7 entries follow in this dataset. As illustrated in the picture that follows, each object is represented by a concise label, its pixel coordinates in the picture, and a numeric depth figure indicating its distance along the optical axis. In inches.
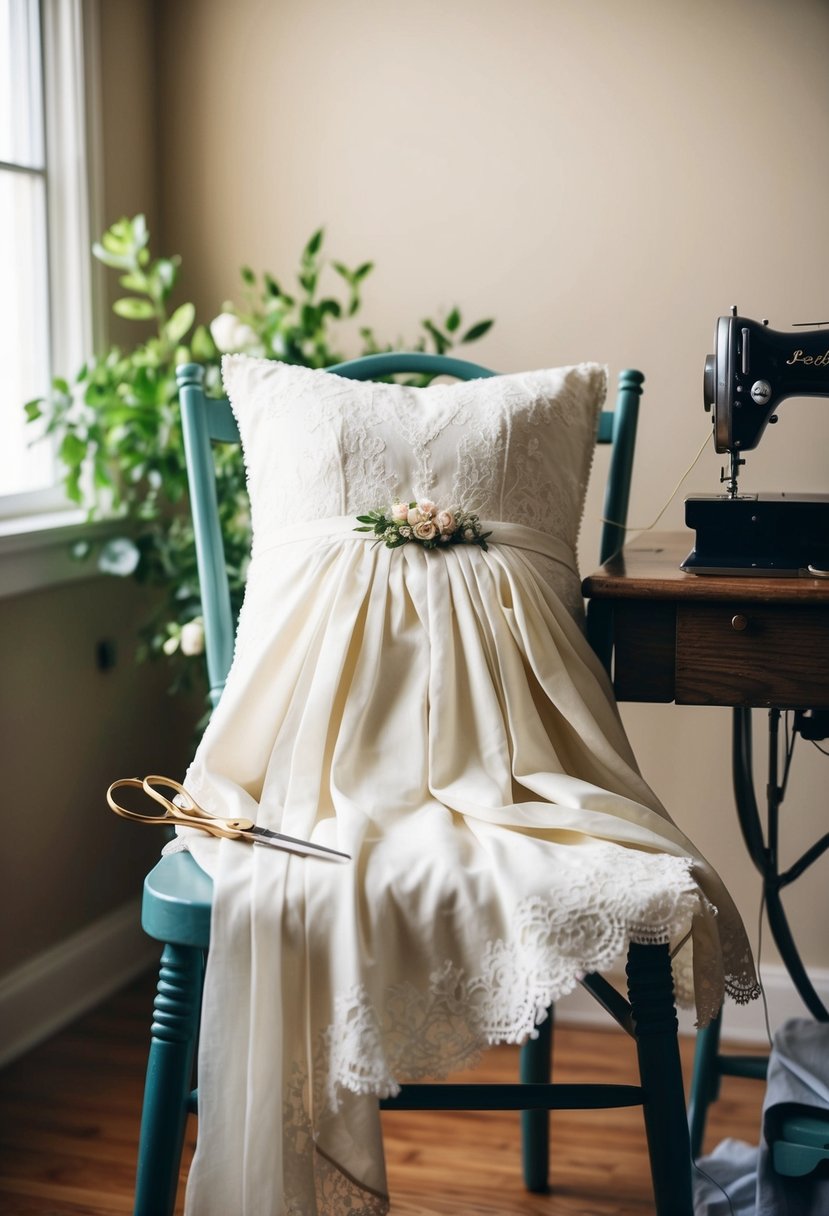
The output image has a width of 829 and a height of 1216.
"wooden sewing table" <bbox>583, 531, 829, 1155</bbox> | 49.2
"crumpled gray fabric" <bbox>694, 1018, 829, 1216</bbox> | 56.8
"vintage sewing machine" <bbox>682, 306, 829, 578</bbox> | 51.6
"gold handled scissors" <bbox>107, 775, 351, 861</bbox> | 42.9
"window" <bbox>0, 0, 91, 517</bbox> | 78.1
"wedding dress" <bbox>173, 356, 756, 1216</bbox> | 40.9
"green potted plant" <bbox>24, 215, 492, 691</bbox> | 74.4
